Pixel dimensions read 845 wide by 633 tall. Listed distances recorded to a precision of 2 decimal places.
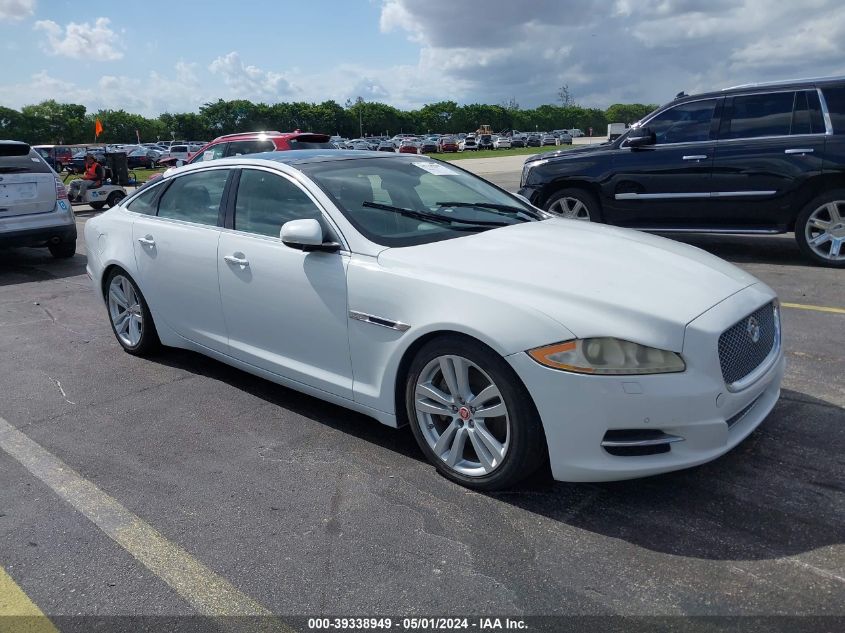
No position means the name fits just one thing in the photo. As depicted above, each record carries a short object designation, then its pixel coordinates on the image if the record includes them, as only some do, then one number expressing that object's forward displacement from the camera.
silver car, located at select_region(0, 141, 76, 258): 9.16
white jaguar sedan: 2.83
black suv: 7.46
